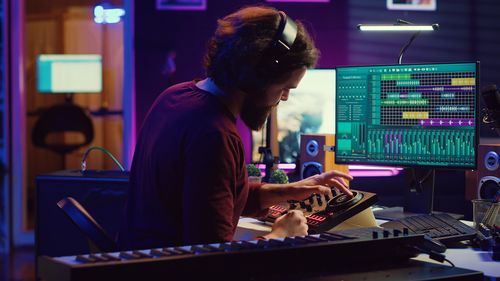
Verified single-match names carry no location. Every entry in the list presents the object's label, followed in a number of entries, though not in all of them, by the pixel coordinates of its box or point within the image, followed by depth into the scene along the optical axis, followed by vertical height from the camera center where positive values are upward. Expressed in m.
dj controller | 2.30 -0.30
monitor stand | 2.74 -0.29
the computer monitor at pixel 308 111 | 4.58 +0.02
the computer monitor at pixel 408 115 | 2.62 +0.00
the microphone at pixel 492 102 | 2.61 +0.05
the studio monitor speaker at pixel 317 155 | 3.11 -0.17
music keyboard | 1.26 -0.26
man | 1.75 -0.06
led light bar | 3.13 +0.37
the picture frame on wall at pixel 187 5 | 5.77 +0.83
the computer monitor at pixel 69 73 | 6.58 +0.35
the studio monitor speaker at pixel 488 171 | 2.72 -0.21
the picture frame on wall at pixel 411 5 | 5.89 +0.86
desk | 1.90 -0.39
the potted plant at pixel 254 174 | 2.92 -0.24
